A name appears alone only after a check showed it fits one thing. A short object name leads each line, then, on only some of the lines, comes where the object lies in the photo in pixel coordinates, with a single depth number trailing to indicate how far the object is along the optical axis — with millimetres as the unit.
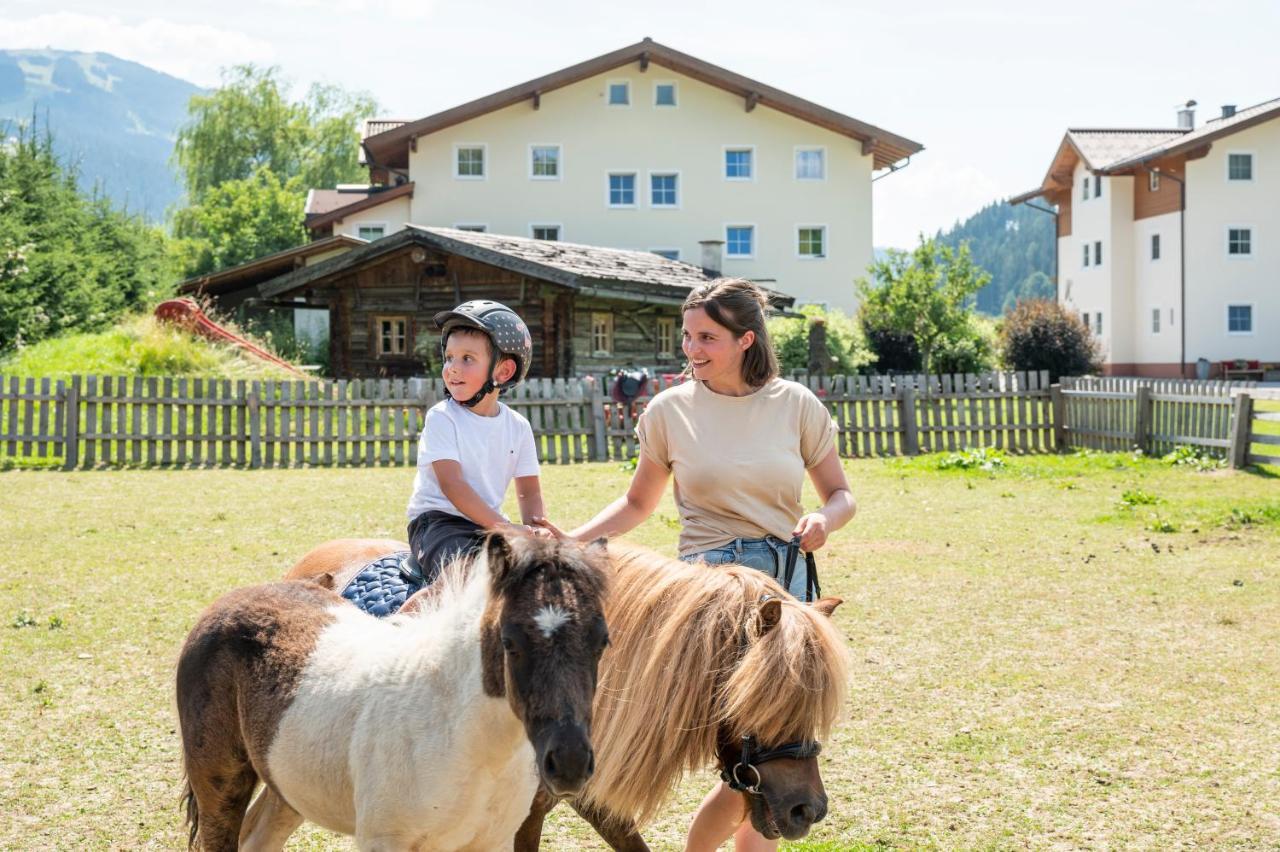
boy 3824
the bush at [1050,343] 35250
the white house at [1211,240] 41844
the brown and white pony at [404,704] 2498
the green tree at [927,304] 32531
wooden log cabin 26719
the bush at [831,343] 27636
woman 3705
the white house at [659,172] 40781
